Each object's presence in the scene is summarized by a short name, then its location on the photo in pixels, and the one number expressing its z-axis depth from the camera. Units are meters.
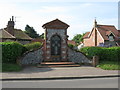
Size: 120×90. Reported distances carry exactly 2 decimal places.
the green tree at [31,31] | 70.24
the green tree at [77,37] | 97.64
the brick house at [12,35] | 33.22
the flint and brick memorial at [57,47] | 19.56
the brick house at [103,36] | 41.31
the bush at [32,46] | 21.02
